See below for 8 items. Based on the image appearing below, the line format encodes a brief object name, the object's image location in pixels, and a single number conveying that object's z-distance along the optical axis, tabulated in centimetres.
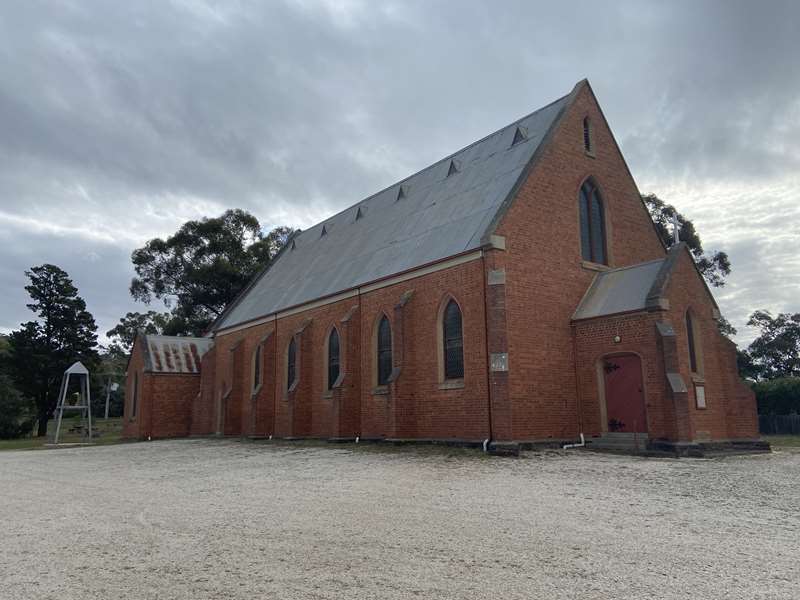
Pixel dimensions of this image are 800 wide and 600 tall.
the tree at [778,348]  5959
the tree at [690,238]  3775
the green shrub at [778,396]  3244
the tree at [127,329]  7781
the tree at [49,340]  4512
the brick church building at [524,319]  1781
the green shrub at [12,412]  4462
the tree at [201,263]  5144
